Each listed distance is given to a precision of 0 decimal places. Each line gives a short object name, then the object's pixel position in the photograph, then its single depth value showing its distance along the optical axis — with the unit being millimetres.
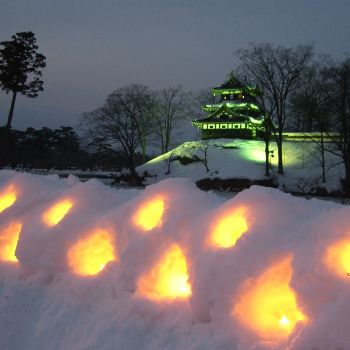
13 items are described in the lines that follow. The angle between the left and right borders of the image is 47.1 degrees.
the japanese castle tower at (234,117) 40125
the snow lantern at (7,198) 5320
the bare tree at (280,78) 32219
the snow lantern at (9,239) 4832
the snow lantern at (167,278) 3375
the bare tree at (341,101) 28312
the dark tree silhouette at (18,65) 30625
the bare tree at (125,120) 34844
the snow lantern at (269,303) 2627
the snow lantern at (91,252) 4016
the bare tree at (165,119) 45750
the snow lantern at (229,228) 3244
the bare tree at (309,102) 37844
